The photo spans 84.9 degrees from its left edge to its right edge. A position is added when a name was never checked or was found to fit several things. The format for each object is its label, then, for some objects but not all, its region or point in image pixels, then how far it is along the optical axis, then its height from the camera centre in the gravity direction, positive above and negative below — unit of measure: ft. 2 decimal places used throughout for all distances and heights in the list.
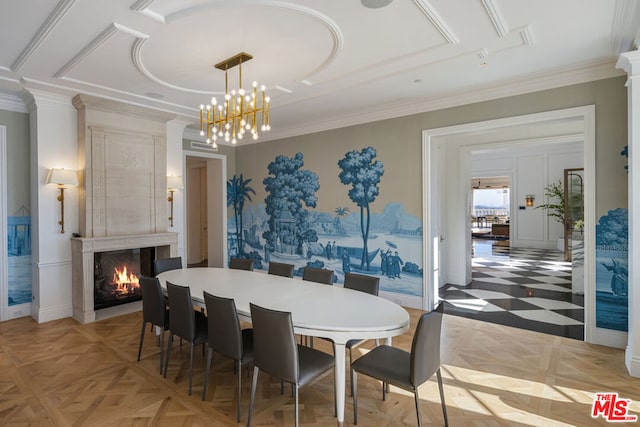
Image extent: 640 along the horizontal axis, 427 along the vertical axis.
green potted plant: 32.81 +0.54
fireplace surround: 15.21 +1.04
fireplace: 16.17 -3.05
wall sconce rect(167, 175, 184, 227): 18.52 +1.33
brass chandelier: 10.52 +3.36
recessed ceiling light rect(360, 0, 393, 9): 8.30 +4.96
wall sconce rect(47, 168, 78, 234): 14.48 +1.37
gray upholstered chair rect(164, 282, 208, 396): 9.73 -3.10
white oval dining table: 7.51 -2.45
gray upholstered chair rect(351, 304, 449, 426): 7.00 -3.46
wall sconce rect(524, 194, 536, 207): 36.26 +0.98
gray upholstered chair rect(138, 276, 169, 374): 10.90 -2.99
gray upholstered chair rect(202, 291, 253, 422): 8.45 -3.02
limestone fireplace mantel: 14.92 -2.36
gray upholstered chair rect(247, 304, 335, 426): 7.31 -3.07
